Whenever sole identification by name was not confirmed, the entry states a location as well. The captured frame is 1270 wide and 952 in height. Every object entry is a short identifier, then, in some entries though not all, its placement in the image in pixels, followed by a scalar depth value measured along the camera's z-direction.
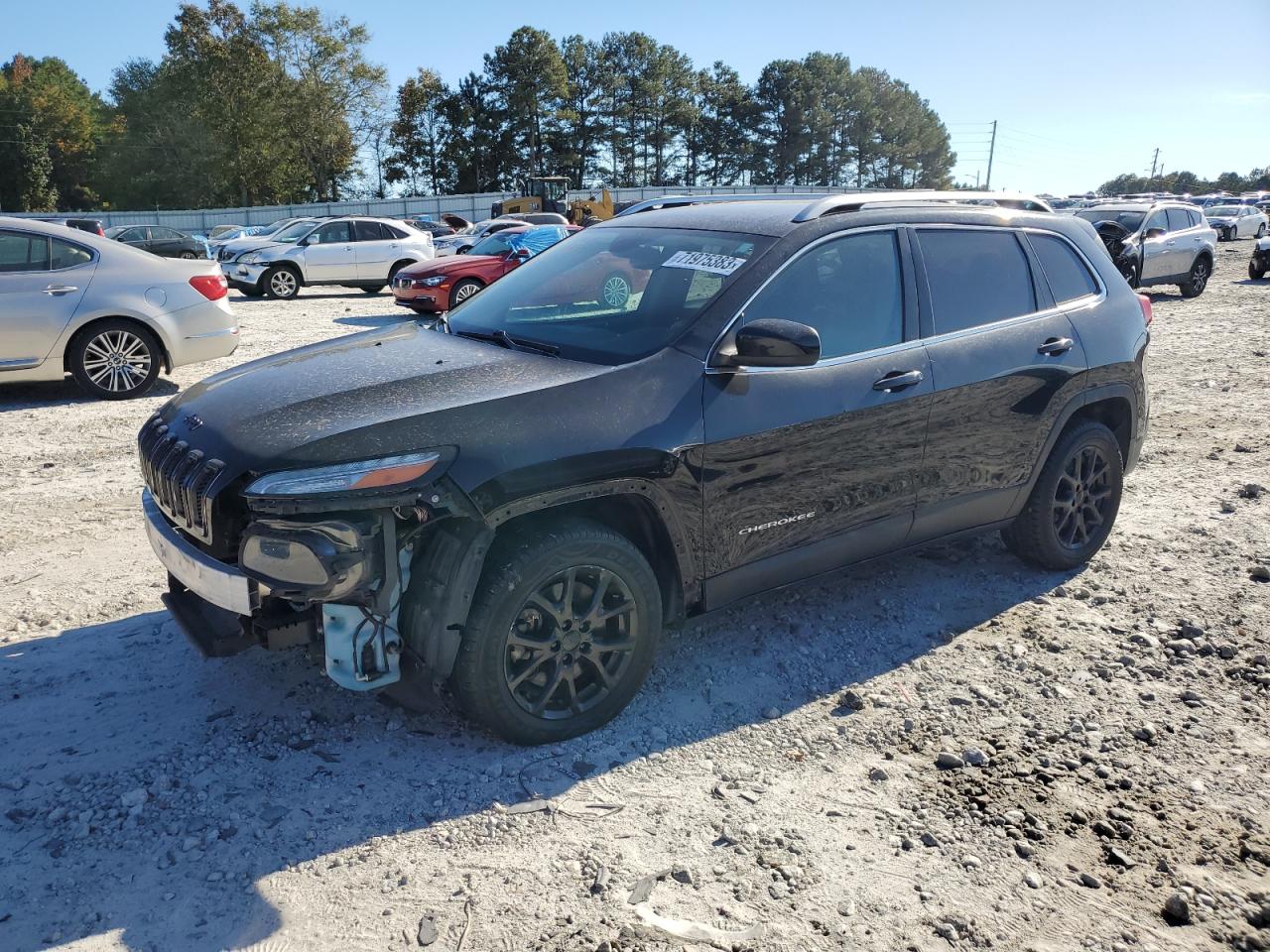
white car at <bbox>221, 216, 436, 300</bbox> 19.70
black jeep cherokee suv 3.03
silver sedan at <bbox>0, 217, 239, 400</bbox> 8.41
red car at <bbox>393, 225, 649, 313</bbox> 15.48
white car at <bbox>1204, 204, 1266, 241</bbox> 40.44
